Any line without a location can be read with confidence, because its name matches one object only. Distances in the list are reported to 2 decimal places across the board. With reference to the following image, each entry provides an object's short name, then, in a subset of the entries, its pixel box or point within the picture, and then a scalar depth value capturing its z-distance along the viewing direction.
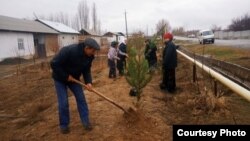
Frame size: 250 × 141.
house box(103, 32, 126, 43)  38.12
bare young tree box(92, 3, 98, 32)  42.97
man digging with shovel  2.88
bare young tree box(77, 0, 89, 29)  43.13
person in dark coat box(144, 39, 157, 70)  6.90
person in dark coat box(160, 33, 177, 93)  4.69
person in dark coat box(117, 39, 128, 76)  6.72
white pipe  2.70
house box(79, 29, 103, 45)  30.04
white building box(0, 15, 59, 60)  15.68
